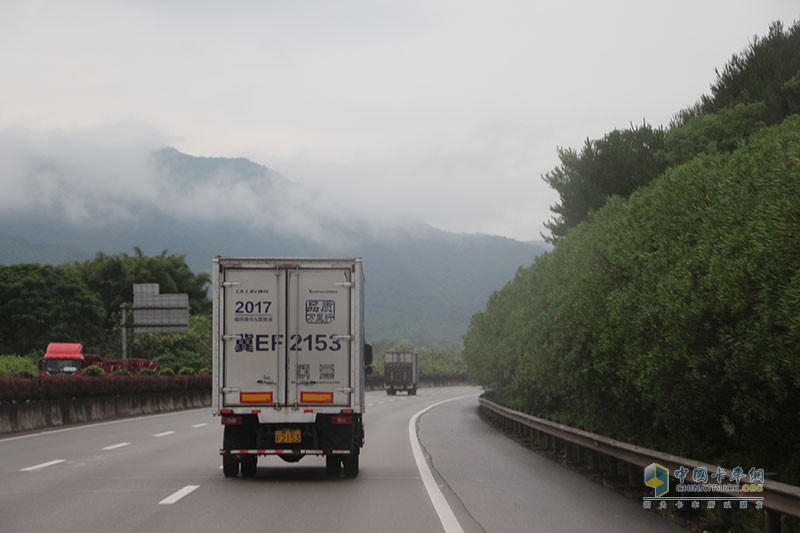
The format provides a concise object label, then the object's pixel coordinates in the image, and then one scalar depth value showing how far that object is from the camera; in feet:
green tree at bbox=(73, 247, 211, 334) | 359.05
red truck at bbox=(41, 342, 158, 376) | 205.98
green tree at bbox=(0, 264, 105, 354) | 309.83
